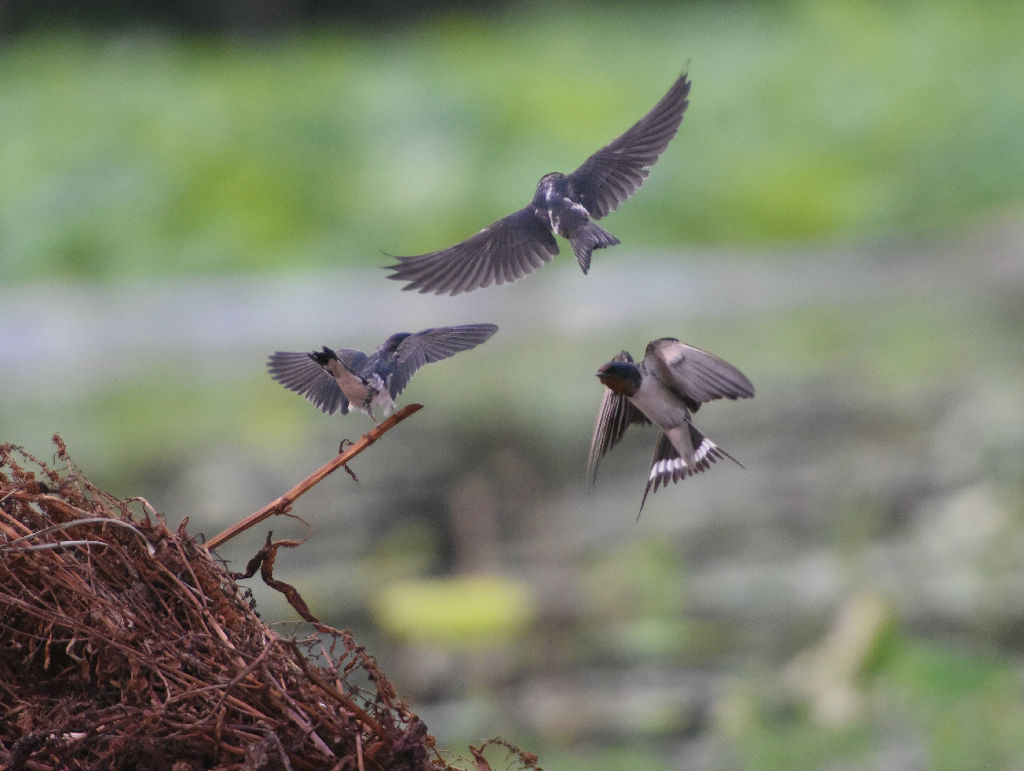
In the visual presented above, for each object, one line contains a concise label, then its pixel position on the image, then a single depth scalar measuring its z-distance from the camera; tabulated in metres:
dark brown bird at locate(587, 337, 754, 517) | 17.12
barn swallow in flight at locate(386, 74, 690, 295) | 17.20
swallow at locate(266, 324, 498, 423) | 17.20
